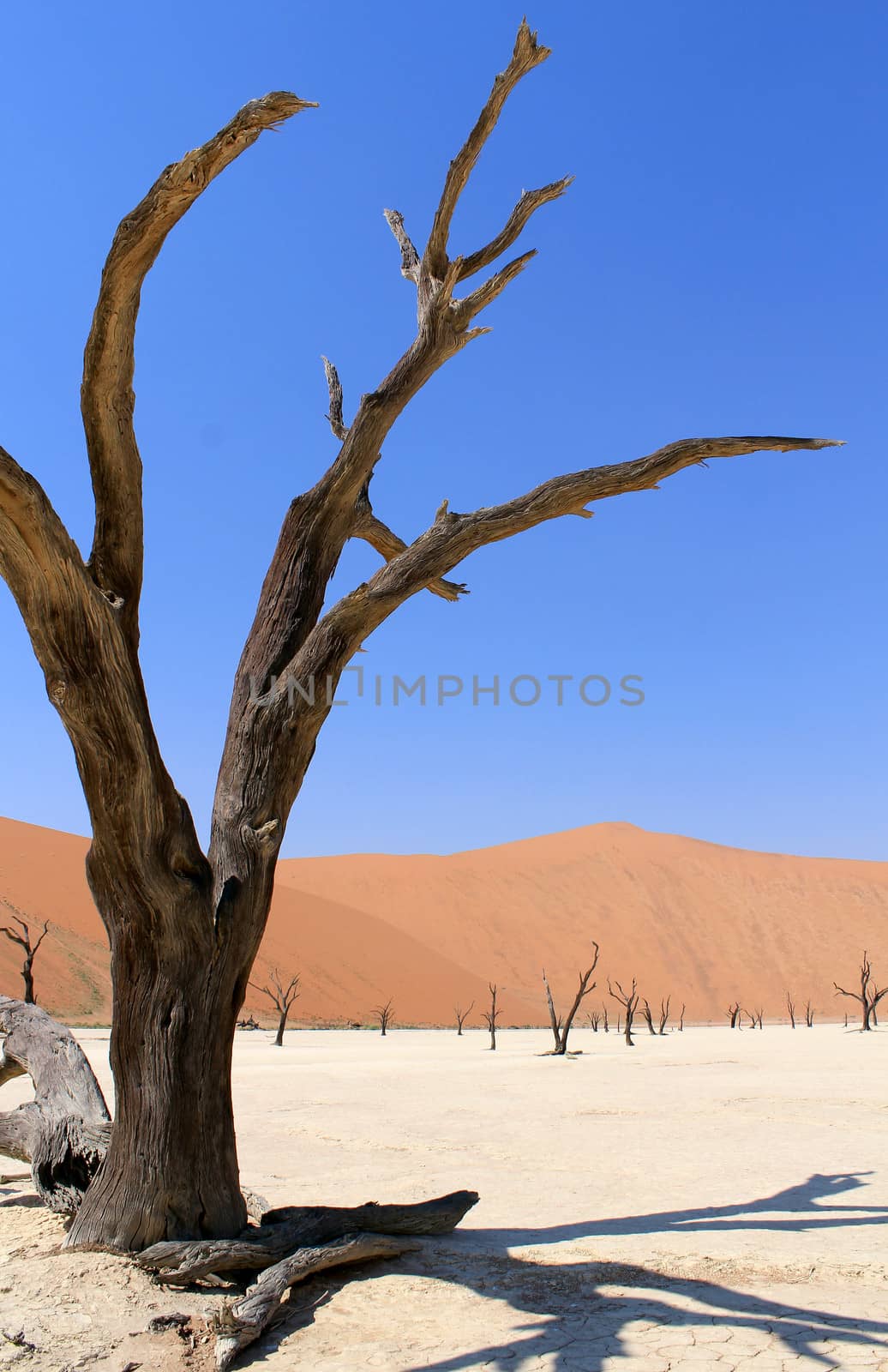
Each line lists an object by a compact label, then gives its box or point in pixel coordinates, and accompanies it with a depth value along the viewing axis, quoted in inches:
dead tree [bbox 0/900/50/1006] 742.5
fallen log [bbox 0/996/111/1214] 196.7
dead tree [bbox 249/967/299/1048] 1022.9
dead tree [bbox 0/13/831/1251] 160.2
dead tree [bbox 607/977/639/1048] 1081.9
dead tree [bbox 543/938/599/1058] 861.1
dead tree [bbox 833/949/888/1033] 1206.3
